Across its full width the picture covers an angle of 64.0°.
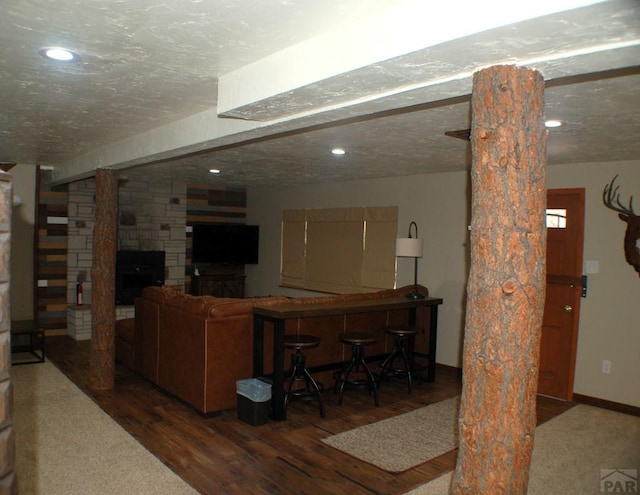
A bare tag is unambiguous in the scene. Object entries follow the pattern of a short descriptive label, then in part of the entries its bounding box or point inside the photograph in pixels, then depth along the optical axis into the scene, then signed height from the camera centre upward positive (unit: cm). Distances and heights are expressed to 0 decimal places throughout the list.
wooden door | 509 -46
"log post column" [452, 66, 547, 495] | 174 -11
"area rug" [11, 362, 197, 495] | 315 -157
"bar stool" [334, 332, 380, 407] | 464 -121
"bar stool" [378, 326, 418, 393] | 513 -120
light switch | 497 -19
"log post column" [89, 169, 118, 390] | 509 -54
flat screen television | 845 -14
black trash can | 414 -135
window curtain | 684 -14
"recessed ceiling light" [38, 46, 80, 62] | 238 +84
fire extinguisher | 738 -92
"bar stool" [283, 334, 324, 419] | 432 -112
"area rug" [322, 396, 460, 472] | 364 -154
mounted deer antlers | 463 +26
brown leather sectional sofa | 431 -96
